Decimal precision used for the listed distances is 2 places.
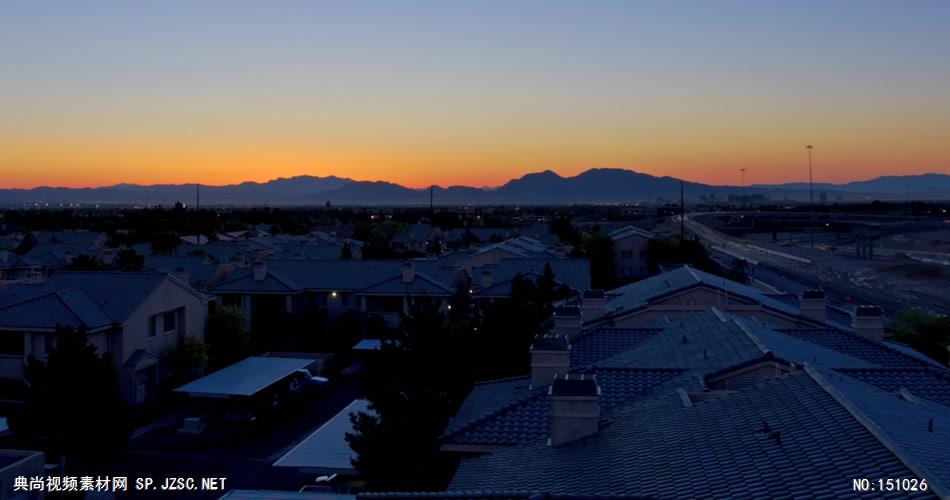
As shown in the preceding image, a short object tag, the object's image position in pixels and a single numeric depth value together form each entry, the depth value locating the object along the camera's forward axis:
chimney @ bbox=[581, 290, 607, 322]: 23.19
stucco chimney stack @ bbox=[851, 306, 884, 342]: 20.03
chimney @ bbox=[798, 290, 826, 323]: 21.91
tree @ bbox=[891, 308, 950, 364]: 26.36
